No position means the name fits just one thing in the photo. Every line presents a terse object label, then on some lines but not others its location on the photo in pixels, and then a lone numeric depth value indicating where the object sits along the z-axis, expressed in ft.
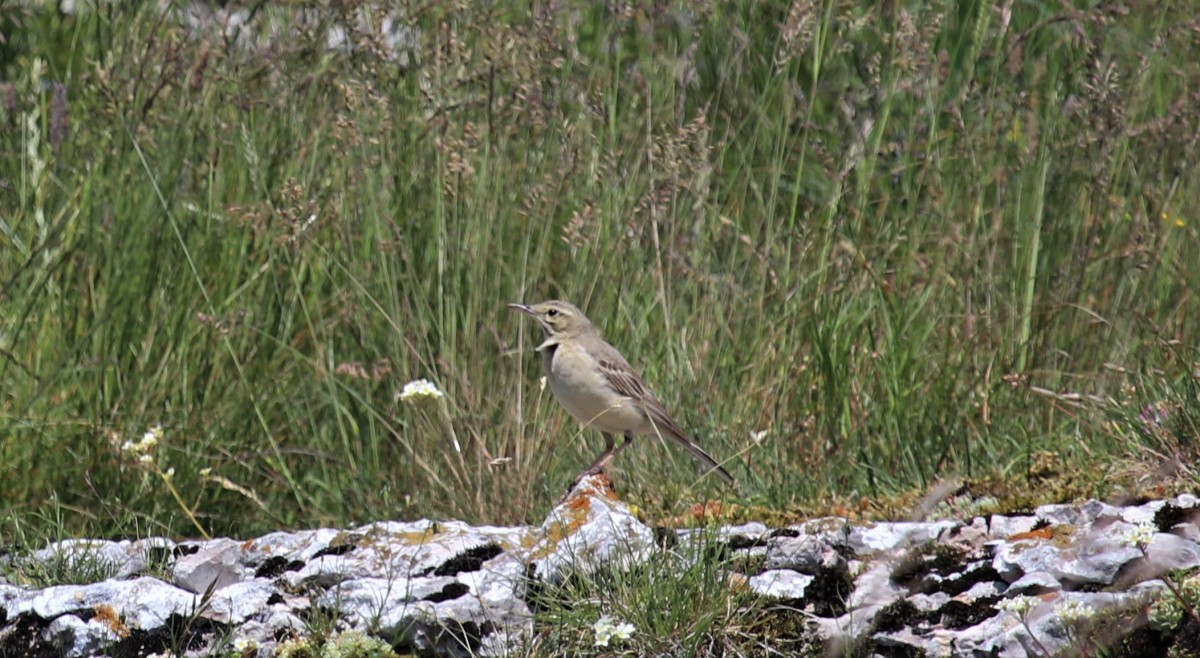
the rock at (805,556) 25.91
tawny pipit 35.24
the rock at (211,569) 27.73
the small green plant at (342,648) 24.21
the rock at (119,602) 25.70
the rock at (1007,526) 27.30
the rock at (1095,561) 24.04
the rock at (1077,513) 26.84
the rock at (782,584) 25.22
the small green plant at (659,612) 23.66
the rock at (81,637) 25.27
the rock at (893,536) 27.22
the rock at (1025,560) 24.86
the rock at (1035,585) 24.18
